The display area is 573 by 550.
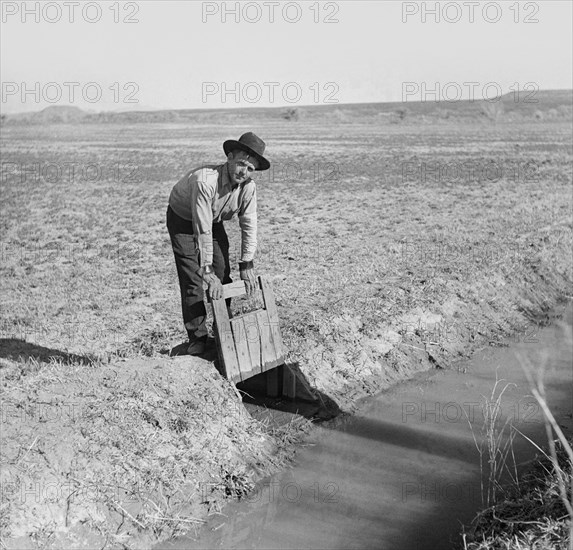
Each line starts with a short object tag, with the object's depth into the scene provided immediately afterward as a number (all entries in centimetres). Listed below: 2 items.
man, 564
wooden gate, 603
